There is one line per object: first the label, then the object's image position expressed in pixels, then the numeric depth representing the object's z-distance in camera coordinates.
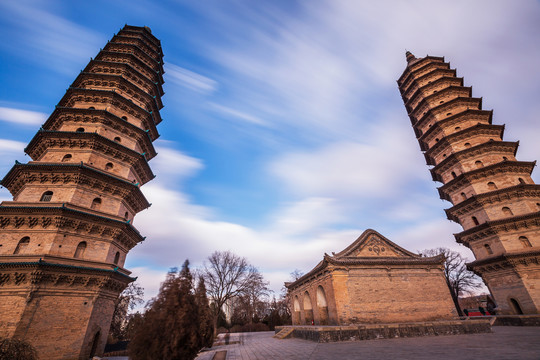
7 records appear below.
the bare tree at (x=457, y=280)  33.94
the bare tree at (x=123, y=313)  31.48
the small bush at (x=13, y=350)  8.17
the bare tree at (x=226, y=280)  33.91
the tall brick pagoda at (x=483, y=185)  18.33
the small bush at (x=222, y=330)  38.41
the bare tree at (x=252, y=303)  35.88
